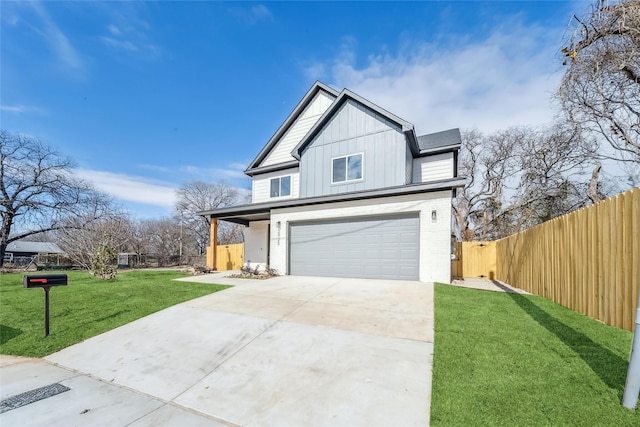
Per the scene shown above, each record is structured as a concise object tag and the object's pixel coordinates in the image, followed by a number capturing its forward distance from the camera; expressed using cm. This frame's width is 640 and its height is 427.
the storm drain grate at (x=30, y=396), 300
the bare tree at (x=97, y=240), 1078
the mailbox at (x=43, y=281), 480
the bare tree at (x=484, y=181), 2370
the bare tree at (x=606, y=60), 471
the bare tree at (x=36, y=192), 1923
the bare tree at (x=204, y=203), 3294
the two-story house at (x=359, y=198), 920
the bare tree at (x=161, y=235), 2812
